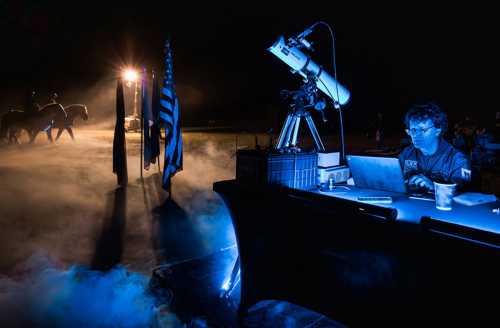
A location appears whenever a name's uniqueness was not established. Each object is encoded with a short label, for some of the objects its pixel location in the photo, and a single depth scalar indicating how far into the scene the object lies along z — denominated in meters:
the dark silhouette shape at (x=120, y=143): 6.19
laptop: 2.15
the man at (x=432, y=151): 2.79
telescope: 2.84
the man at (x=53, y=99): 13.29
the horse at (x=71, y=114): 13.99
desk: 1.34
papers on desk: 2.04
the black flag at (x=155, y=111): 6.45
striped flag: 5.60
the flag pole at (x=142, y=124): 6.56
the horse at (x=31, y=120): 13.24
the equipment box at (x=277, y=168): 2.11
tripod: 2.78
